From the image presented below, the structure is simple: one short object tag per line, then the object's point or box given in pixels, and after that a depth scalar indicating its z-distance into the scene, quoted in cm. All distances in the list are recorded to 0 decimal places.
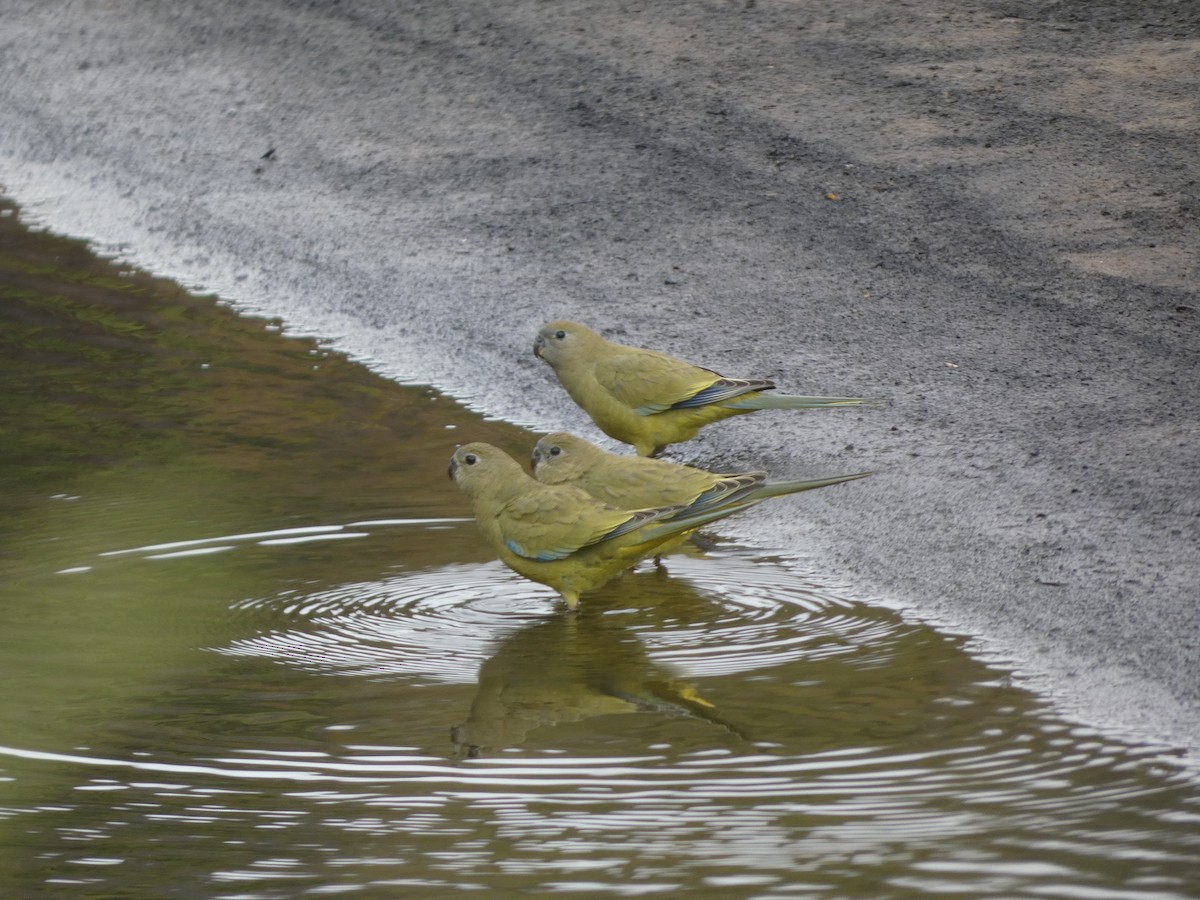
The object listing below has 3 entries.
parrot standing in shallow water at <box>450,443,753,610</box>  969
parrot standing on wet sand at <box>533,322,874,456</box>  1159
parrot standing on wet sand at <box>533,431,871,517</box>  981
